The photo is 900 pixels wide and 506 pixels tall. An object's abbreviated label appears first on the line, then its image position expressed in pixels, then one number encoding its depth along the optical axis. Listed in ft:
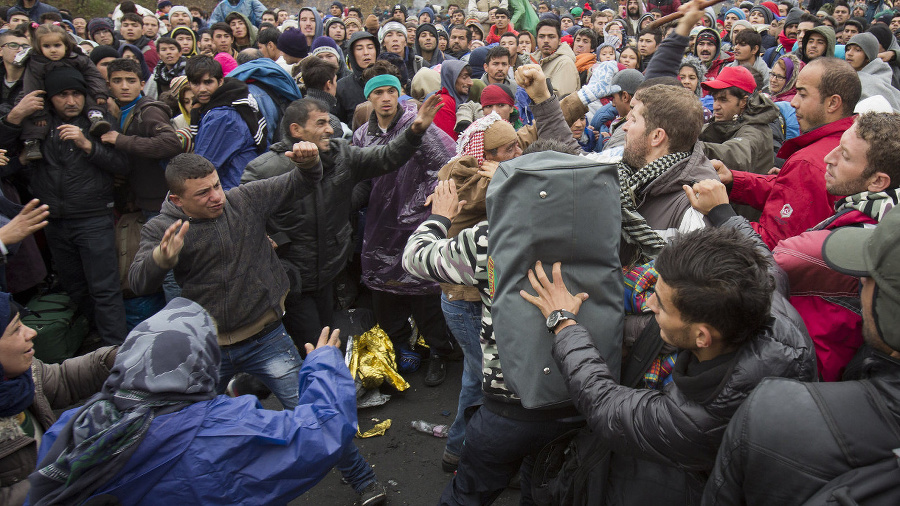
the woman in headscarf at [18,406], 7.17
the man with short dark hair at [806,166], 8.69
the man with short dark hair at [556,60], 23.61
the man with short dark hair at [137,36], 27.48
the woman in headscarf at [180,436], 5.65
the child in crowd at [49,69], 15.64
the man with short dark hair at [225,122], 15.07
